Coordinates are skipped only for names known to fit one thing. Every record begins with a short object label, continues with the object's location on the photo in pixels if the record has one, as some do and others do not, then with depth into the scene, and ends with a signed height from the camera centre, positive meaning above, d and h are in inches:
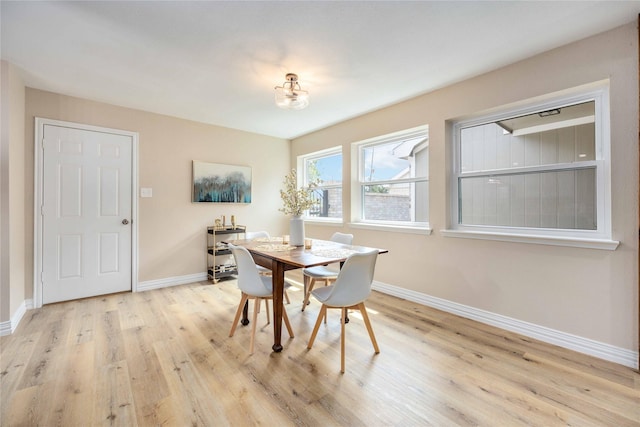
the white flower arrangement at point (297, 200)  104.4 +5.8
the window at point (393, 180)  130.9 +18.2
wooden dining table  78.7 -13.0
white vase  106.3 -6.2
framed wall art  160.9 +20.3
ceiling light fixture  96.0 +41.7
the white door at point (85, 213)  121.8 +1.6
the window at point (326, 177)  176.6 +26.0
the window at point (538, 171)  84.9 +15.3
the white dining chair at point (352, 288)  74.4 -21.0
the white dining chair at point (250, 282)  82.9 -20.8
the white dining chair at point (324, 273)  105.0 -23.2
